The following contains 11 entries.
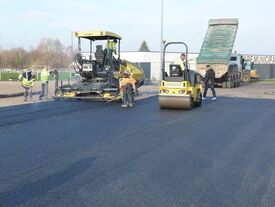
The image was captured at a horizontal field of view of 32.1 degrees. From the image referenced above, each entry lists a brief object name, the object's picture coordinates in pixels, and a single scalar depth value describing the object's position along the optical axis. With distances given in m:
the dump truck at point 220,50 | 33.66
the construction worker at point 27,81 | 20.64
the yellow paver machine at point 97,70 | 20.11
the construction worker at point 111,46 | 21.14
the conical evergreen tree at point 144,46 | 143.32
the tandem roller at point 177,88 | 16.32
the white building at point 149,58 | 52.34
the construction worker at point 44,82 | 21.53
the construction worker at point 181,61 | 16.47
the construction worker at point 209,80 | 22.80
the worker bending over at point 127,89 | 17.94
